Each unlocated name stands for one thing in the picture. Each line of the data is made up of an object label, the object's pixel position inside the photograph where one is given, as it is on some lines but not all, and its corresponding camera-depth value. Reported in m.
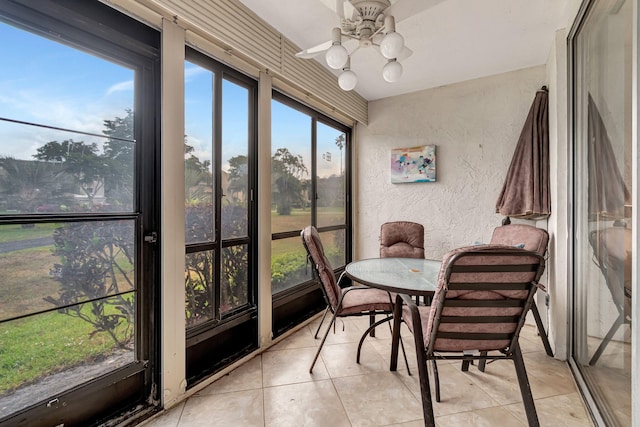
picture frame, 3.44
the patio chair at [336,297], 2.00
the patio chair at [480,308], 1.29
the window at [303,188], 2.82
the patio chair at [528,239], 2.35
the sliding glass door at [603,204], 1.31
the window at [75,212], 1.25
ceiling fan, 1.56
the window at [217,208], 1.96
